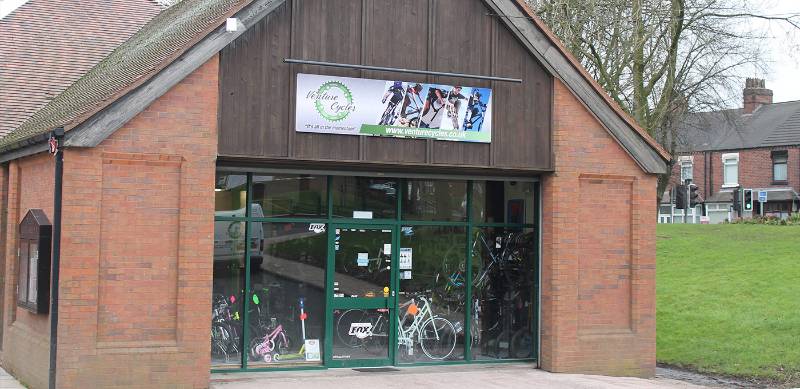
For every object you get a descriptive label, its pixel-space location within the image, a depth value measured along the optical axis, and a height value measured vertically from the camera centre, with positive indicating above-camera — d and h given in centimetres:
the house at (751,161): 4638 +331
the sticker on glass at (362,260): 1312 -64
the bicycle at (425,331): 1341 -169
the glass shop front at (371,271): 1238 -79
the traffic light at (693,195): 2166 +65
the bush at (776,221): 3469 +11
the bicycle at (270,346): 1241 -180
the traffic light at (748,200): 3366 +85
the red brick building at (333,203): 1107 +16
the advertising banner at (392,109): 1210 +148
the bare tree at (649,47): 2105 +427
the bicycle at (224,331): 1217 -157
